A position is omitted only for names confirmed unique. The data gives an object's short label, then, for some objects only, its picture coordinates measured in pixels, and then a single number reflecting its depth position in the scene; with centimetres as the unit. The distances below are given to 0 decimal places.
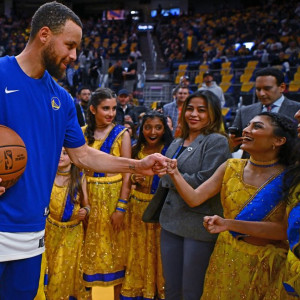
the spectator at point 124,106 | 563
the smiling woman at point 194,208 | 235
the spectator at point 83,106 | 502
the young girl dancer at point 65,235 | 285
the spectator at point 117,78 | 1177
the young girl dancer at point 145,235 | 302
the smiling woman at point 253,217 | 193
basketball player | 165
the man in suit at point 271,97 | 313
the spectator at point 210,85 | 712
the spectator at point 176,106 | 460
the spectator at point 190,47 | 1592
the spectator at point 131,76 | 1208
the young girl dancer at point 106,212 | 305
